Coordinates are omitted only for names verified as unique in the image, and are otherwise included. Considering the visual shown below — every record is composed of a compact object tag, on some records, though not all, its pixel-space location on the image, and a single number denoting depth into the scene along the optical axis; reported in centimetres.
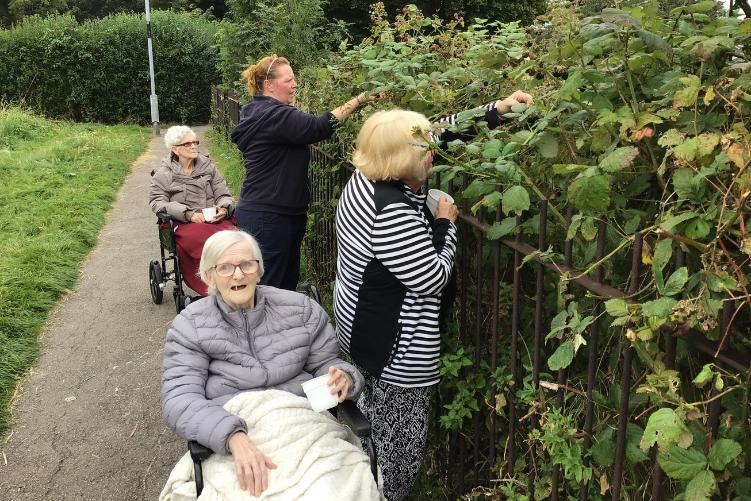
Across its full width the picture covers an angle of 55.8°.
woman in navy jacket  438
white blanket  248
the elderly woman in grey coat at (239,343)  279
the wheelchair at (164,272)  578
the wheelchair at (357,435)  254
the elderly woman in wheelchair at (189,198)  569
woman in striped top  264
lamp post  2169
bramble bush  148
